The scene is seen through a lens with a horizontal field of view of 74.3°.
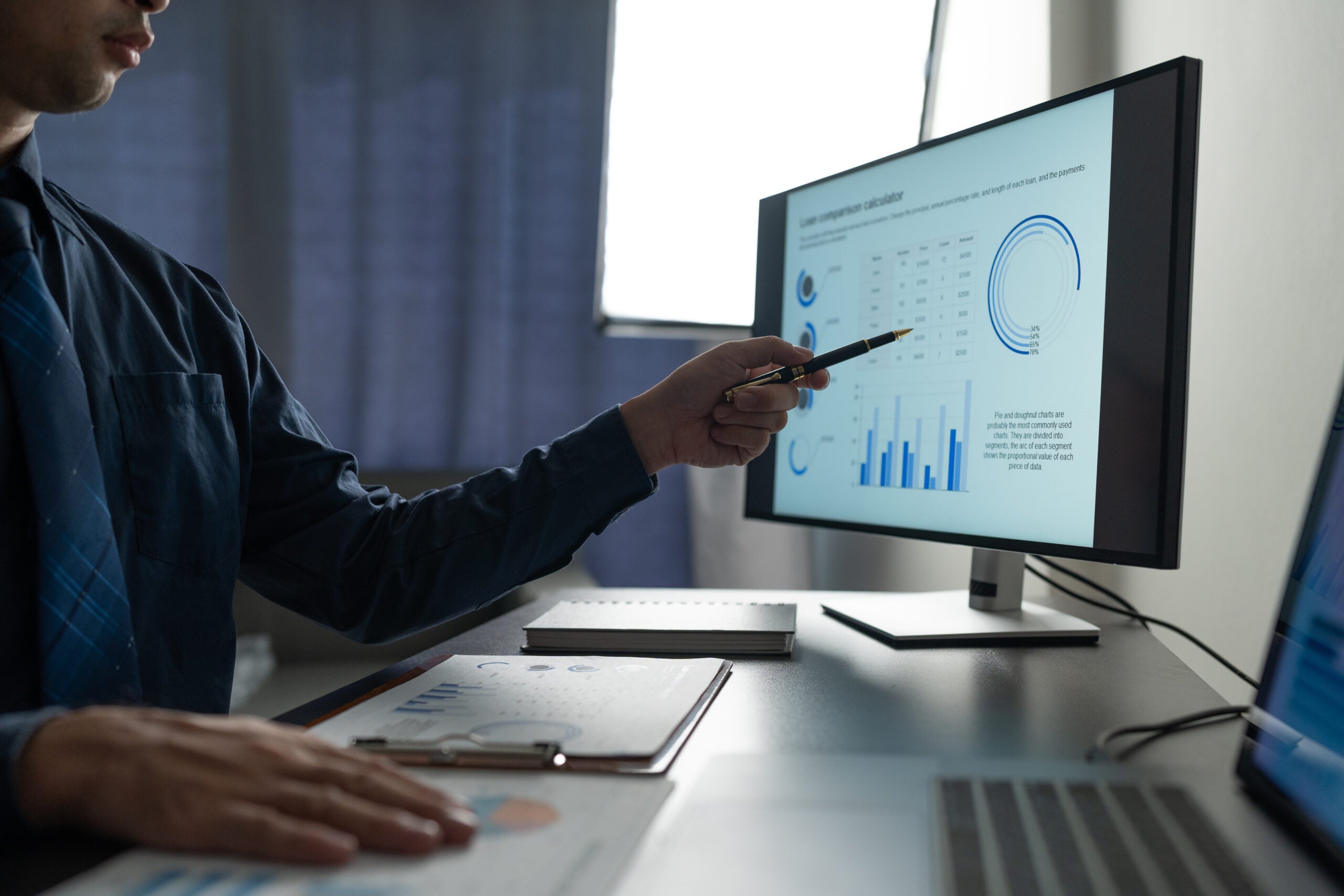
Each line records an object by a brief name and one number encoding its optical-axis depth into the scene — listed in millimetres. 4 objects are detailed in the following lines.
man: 357
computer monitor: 653
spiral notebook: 724
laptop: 327
